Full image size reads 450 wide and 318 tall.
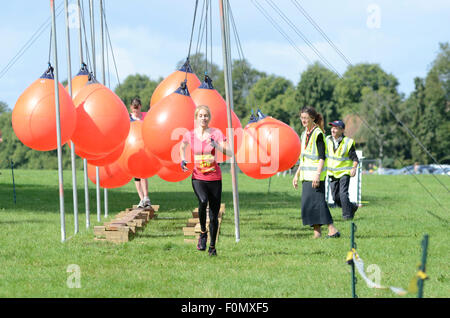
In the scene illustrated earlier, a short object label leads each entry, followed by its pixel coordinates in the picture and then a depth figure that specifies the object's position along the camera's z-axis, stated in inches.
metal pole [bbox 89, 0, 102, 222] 721.3
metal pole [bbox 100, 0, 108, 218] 751.5
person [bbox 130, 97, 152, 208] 751.4
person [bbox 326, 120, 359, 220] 768.0
